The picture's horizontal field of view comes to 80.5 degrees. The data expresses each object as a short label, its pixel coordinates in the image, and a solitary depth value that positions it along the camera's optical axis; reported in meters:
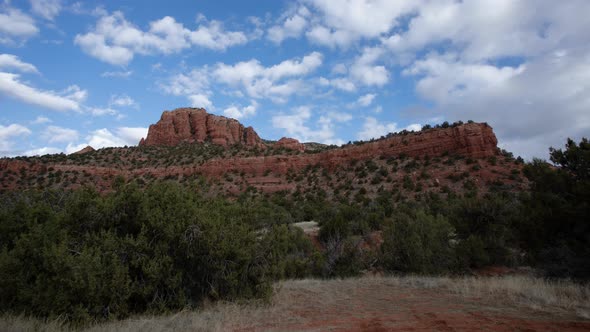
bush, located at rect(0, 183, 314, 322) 6.22
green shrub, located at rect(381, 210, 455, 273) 14.40
